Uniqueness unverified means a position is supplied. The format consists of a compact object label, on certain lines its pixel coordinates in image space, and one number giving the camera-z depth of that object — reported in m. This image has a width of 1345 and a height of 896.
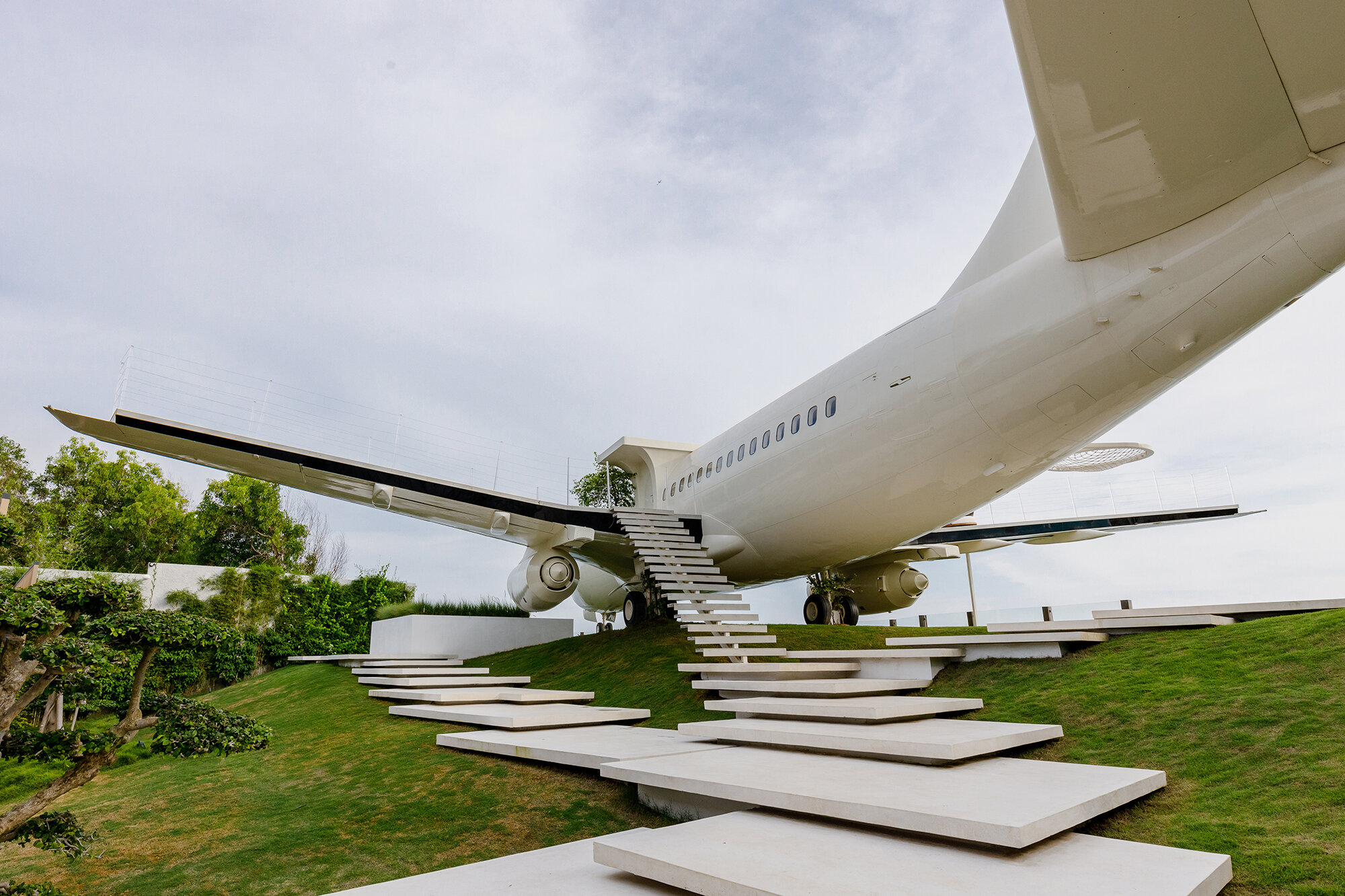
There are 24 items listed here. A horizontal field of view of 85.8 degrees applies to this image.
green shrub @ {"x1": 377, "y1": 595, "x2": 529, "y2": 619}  17.78
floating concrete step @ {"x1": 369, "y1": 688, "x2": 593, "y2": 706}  9.91
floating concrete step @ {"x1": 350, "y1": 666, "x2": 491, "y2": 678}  13.20
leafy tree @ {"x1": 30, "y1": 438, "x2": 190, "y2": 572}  34.34
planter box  16.11
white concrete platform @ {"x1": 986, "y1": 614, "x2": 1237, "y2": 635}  7.07
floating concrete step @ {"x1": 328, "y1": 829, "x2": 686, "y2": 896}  3.21
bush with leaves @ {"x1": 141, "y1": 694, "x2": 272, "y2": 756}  4.50
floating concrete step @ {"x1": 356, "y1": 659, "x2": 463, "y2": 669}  14.65
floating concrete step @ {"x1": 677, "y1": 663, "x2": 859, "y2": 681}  8.22
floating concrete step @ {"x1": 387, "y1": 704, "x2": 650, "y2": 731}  7.93
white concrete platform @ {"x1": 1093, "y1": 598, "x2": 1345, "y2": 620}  7.66
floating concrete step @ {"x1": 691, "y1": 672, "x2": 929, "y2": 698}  7.02
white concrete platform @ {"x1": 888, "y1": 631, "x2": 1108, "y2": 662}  7.10
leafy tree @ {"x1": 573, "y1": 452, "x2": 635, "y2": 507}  28.33
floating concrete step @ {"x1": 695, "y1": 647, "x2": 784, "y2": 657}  9.79
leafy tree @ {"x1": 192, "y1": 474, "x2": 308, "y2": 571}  39.03
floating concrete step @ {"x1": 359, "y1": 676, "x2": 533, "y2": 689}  12.09
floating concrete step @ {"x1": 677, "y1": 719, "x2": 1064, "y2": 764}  4.52
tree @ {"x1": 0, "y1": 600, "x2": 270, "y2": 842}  4.04
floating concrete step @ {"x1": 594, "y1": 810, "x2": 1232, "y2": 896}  2.77
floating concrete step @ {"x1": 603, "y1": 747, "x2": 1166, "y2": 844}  3.23
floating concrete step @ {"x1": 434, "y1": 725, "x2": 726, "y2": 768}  5.99
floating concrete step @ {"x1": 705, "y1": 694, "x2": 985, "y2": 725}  5.66
